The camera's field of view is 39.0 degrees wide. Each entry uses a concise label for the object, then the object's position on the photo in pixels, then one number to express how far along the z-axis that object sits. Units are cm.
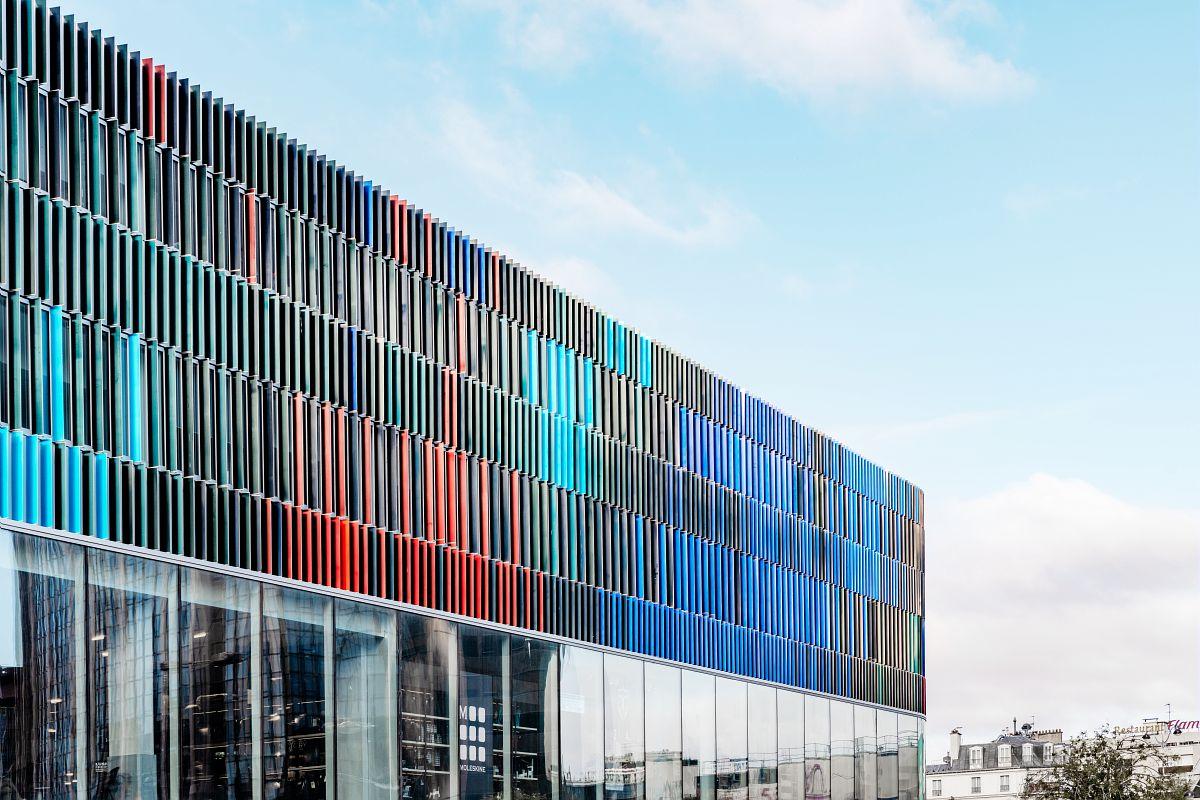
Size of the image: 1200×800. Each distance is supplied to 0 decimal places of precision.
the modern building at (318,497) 3088
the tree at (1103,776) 6631
